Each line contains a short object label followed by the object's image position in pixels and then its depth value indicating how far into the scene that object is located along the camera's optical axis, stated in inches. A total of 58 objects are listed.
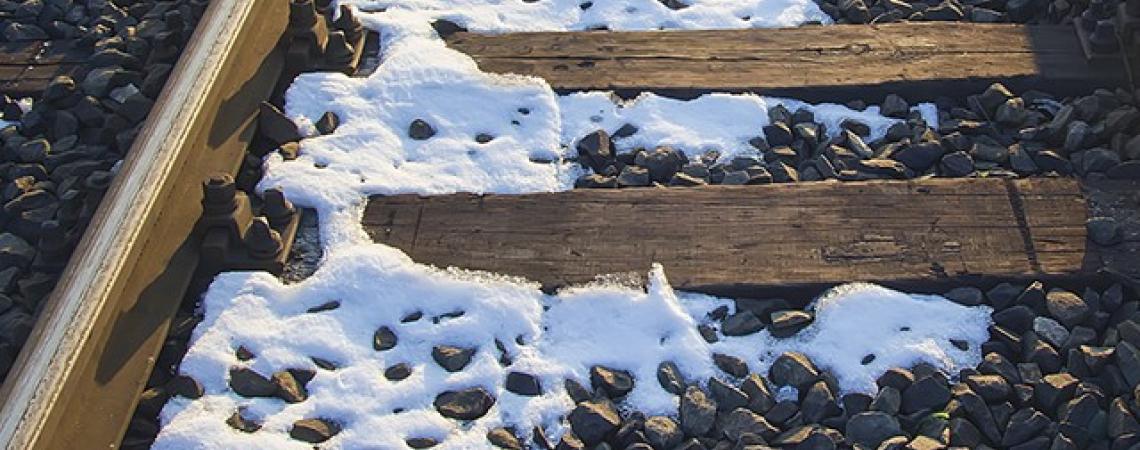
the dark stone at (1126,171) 153.6
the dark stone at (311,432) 128.0
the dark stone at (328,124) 168.6
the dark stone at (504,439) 127.0
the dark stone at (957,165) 157.1
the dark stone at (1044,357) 131.5
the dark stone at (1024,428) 124.6
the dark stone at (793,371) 131.5
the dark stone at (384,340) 138.6
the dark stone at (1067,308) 135.6
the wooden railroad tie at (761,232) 144.5
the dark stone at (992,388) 128.5
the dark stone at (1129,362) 128.5
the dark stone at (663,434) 126.5
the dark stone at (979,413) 125.9
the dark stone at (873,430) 125.3
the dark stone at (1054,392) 127.4
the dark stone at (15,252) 154.9
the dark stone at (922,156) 159.5
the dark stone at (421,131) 168.6
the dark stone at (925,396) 128.8
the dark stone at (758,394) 129.5
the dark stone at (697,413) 127.8
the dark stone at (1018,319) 136.5
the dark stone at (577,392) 131.8
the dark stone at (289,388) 132.1
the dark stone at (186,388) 131.9
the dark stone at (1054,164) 156.3
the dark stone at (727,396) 130.0
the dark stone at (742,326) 138.8
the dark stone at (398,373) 135.0
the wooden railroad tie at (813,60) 172.7
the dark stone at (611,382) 132.6
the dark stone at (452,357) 136.0
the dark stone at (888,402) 128.0
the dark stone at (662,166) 161.3
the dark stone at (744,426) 126.3
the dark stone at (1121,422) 123.2
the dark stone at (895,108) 169.2
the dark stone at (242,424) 129.0
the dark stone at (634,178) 159.8
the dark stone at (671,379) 132.4
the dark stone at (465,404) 130.9
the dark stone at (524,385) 133.1
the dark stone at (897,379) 130.6
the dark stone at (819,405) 128.3
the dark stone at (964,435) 124.9
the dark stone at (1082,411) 124.8
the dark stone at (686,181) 158.9
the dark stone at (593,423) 127.8
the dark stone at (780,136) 165.5
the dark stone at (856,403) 128.8
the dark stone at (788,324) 138.1
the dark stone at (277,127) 166.6
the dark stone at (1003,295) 139.5
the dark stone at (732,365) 133.8
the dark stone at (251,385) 132.8
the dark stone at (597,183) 159.6
